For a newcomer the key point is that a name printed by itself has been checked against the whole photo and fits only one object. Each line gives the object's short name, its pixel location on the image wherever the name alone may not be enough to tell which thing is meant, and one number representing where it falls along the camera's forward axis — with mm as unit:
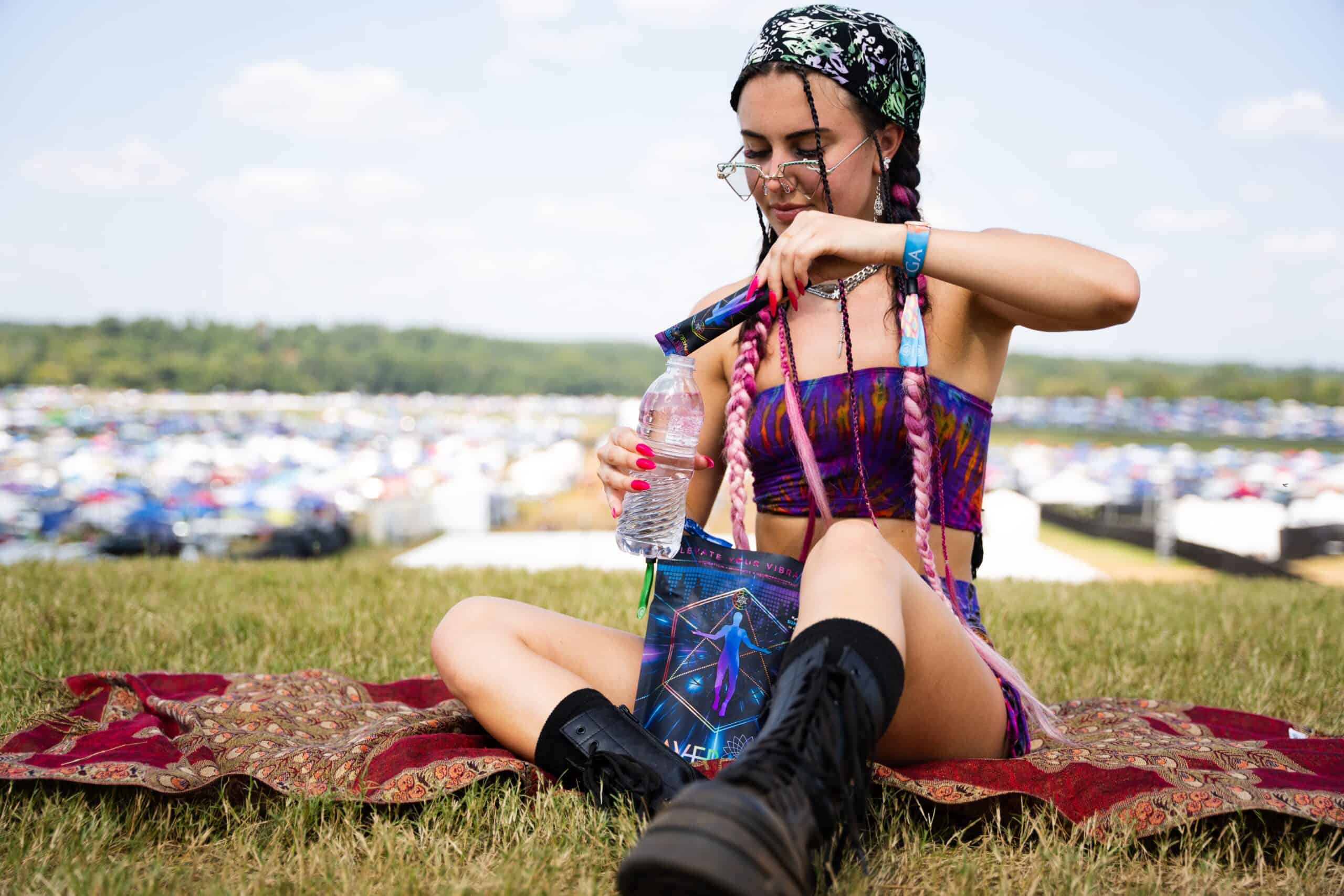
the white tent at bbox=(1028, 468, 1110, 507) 35375
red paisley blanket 1869
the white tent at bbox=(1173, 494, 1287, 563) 27891
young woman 1760
